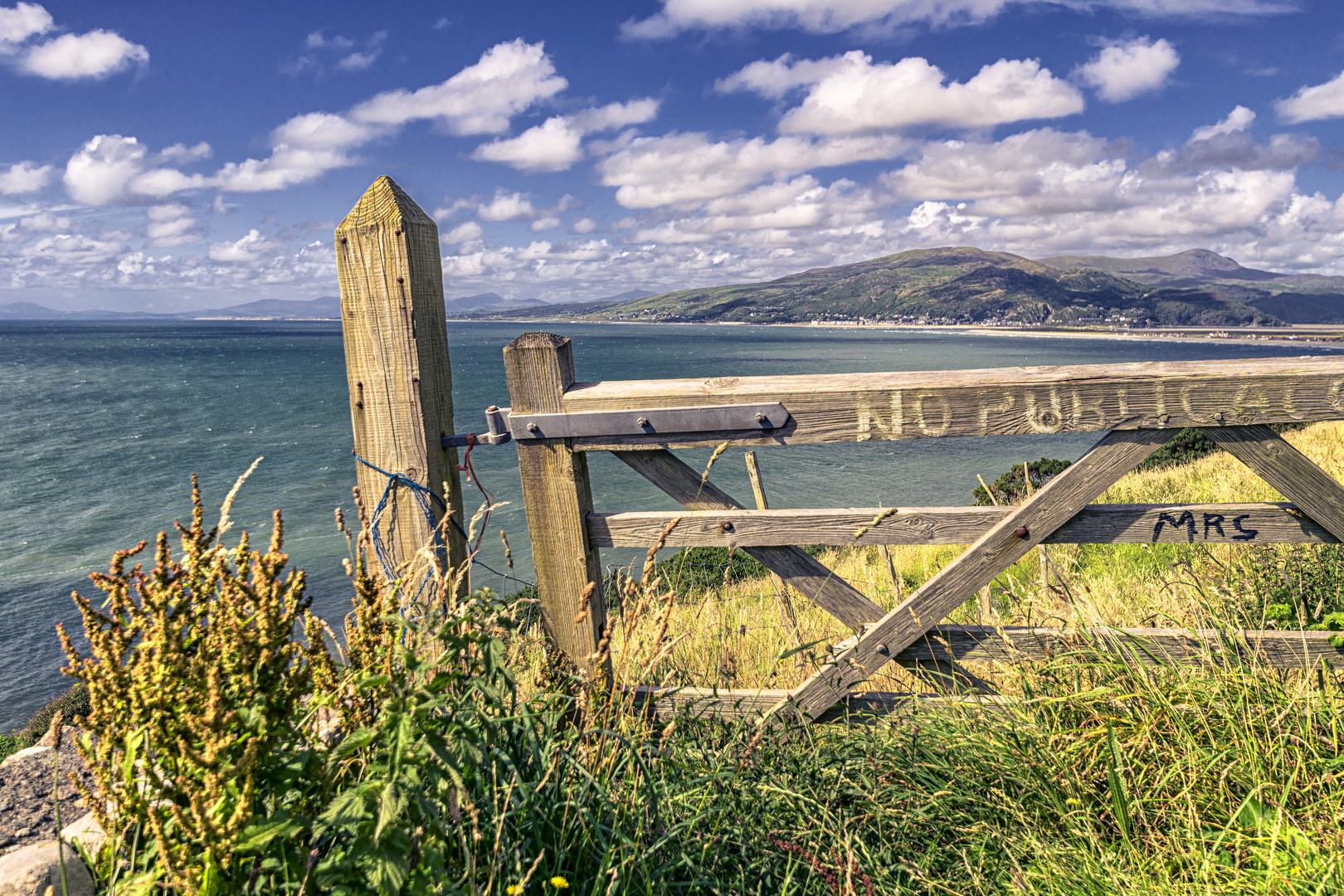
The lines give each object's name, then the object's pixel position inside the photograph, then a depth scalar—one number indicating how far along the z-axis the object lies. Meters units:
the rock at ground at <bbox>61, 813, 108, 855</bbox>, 1.99
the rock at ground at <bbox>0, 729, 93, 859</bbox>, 2.61
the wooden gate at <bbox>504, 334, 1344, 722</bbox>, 2.65
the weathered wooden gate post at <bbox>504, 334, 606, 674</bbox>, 2.98
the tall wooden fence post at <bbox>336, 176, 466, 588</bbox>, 2.90
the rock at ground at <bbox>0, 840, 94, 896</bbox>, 1.80
